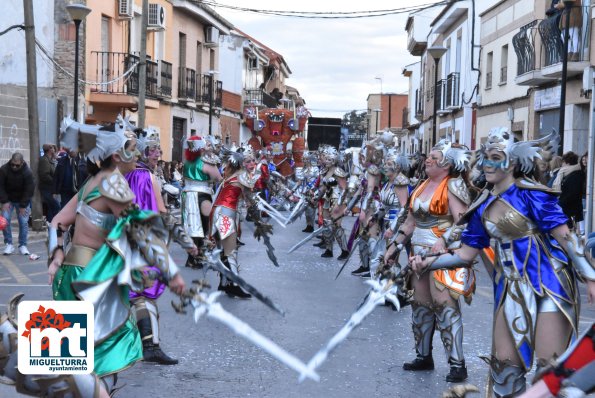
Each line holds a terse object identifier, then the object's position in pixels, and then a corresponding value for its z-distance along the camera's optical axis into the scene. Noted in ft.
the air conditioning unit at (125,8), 97.71
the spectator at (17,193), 47.57
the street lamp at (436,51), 87.86
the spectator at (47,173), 60.23
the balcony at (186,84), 124.88
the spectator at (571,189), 48.20
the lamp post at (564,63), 56.34
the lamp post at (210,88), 123.96
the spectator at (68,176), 55.21
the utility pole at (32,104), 62.08
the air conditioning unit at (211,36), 140.56
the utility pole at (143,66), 85.66
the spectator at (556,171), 49.01
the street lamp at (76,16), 65.05
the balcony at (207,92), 136.46
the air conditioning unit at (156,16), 106.93
